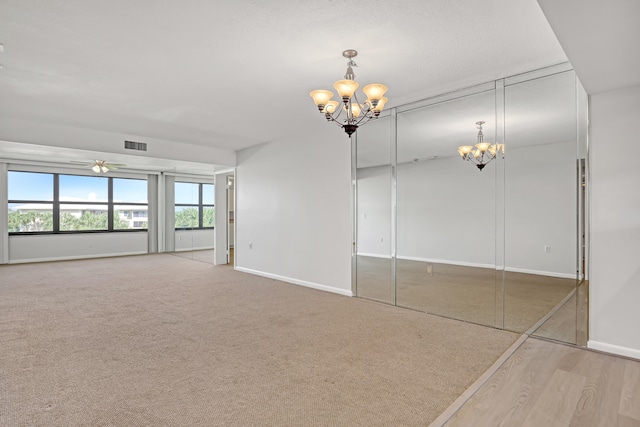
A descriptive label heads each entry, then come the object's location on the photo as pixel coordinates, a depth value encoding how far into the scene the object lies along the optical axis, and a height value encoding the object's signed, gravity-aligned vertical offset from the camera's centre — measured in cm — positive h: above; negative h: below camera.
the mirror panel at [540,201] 336 +13
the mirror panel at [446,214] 391 +0
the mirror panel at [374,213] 481 +2
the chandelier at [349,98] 303 +109
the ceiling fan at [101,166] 802 +120
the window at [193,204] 1002 +29
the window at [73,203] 830 +30
